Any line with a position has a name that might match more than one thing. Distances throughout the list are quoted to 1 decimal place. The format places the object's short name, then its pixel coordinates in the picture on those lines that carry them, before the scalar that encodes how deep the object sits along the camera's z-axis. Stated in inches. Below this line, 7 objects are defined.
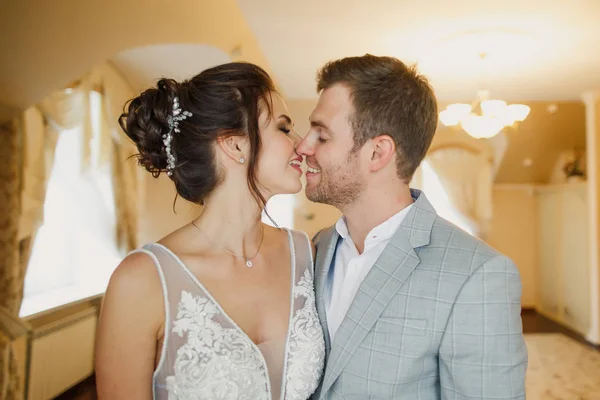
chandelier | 172.9
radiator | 99.4
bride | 55.3
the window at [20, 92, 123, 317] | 116.1
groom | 52.6
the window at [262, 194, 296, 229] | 299.7
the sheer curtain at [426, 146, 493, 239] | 306.0
